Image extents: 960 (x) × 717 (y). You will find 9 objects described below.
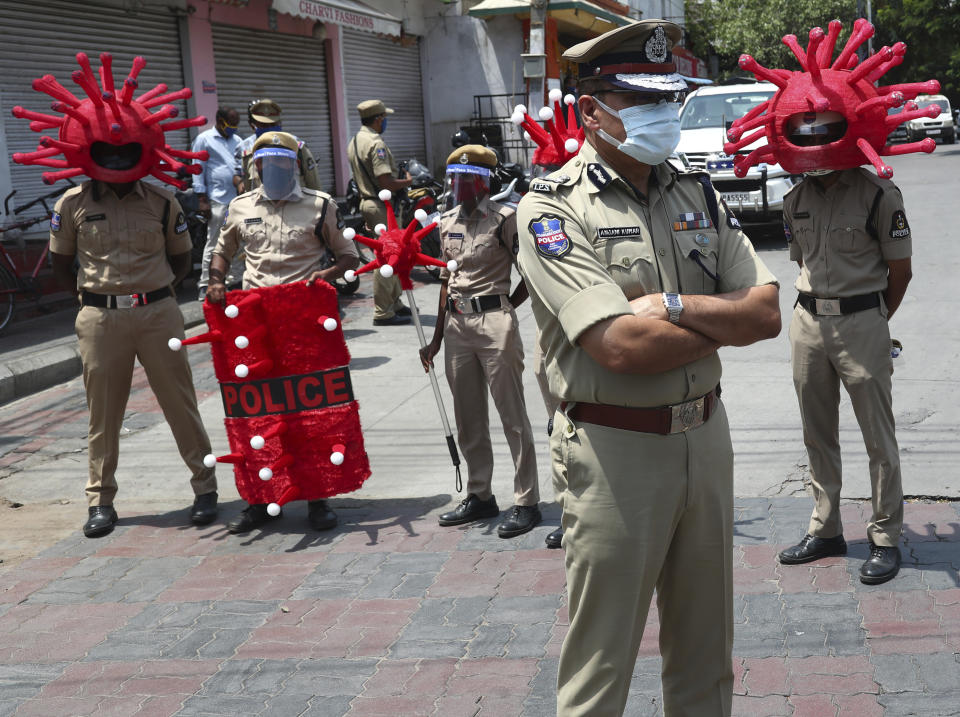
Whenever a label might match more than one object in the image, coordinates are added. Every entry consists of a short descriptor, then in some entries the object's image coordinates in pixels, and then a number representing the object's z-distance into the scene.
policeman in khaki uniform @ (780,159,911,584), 4.71
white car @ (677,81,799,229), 14.55
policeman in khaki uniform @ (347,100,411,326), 11.01
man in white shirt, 11.47
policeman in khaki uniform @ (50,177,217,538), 5.90
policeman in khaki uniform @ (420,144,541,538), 5.65
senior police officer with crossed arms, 2.87
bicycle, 10.37
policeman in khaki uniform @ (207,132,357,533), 6.00
